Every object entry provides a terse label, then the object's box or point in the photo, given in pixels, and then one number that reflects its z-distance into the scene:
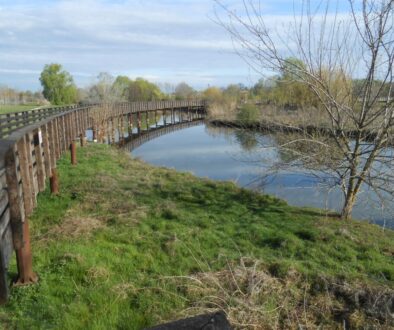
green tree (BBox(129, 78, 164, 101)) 97.80
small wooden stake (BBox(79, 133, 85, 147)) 20.89
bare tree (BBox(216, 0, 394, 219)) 8.20
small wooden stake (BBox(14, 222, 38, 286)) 5.13
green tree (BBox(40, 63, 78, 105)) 90.00
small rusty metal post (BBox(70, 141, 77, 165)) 14.53
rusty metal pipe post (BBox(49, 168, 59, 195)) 9.71
